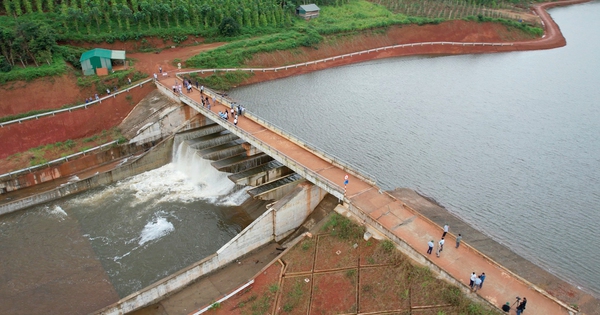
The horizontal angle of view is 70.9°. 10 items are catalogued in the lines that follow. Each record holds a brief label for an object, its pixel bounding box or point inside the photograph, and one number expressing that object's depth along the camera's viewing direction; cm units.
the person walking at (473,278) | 2267
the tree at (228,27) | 7281
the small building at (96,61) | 5272
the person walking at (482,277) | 2289
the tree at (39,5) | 6319
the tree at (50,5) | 6406
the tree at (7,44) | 5022
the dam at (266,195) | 2647
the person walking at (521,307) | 2139
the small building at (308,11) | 8962
